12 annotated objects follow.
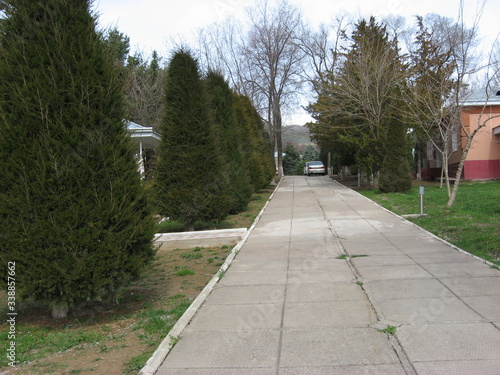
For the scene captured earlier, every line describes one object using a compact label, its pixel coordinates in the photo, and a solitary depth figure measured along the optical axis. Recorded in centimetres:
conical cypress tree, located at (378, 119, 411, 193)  2178
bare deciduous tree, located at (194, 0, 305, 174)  3834
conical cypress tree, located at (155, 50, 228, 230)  1213
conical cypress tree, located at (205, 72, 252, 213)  1658
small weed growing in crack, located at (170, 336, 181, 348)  438
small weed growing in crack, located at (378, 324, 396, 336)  441
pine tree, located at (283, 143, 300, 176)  7545
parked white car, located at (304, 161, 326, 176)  4769
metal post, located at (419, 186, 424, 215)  1361
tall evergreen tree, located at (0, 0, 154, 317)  525
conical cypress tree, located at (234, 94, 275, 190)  2255
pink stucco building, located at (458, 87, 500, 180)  2605
